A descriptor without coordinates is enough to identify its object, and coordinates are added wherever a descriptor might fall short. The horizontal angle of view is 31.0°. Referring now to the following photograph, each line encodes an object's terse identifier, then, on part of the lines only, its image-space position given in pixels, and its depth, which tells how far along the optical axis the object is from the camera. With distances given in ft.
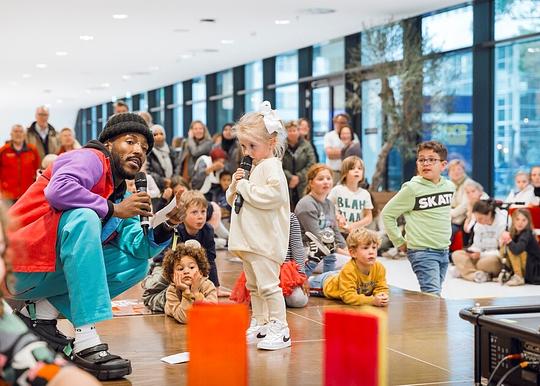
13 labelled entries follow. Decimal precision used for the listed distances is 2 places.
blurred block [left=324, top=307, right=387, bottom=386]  6.68
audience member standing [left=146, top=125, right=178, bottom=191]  33.30
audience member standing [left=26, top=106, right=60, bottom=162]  39.91
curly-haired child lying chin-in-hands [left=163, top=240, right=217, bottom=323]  16.80
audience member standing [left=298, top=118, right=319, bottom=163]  35.81
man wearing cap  11.84
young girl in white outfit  14.32
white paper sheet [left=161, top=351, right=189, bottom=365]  13.08
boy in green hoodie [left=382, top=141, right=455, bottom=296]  19.79
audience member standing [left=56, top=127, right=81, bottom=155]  38.40
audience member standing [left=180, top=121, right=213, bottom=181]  38.50
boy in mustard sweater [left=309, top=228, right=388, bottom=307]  18.31
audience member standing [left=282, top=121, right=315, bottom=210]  33.88
